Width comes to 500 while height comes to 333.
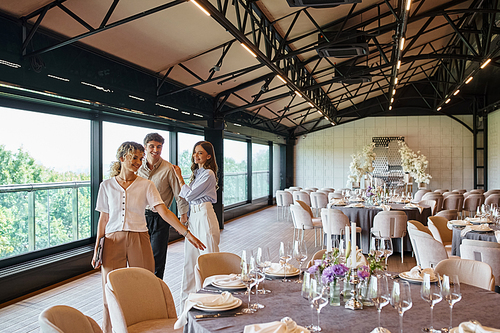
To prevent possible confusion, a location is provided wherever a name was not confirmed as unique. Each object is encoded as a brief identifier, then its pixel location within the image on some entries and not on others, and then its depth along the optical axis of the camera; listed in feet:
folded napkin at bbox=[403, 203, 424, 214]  22.69
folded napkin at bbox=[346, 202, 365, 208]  23.68
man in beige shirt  12.60
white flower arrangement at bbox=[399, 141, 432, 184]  43.65
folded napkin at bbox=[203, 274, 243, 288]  7.92
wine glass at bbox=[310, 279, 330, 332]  5.69
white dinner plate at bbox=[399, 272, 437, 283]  8.30
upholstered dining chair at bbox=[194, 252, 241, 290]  9.57
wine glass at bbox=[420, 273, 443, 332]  5.86
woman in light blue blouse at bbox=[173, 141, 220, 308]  12.35
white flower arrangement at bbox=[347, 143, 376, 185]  44.70
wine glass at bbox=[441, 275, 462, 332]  5.92
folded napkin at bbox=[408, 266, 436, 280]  8.47
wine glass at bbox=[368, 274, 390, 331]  5.71
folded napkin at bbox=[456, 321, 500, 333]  5.51
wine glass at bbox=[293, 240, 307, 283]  7.96
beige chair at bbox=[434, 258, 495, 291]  8.90
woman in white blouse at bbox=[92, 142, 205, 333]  9.64
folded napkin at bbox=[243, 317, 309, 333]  5.57
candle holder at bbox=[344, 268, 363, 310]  6.81
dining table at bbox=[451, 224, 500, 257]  14.82
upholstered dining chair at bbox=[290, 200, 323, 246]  23.91
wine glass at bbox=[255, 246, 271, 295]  7.51
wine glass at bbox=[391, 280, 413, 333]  5.48
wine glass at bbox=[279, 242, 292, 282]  8.23
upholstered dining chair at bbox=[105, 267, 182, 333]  7.63
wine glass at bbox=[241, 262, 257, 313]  6.83
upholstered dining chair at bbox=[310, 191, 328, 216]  33.50
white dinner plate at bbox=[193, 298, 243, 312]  6.63
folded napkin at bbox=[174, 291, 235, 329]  6.53
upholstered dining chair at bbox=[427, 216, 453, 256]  18.29
